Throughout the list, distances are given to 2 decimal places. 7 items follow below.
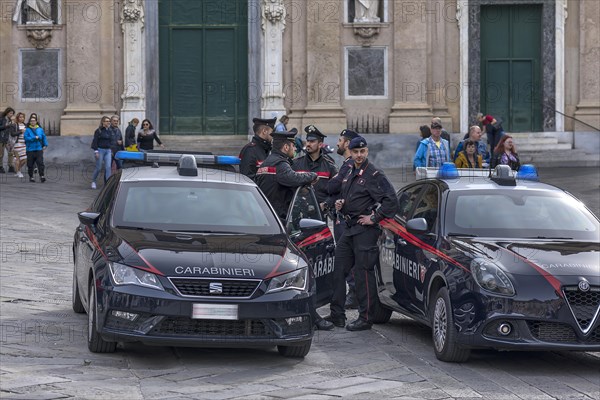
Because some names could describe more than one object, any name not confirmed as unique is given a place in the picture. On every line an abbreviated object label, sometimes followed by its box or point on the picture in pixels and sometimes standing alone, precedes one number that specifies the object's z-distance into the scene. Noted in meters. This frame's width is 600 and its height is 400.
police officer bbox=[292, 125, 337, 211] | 13.93
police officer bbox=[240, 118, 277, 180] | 13.94
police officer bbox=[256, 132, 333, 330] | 12.58
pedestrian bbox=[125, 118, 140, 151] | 27.42
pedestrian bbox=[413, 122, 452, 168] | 18.73
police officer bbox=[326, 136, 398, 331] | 12.34
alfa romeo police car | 10.23
